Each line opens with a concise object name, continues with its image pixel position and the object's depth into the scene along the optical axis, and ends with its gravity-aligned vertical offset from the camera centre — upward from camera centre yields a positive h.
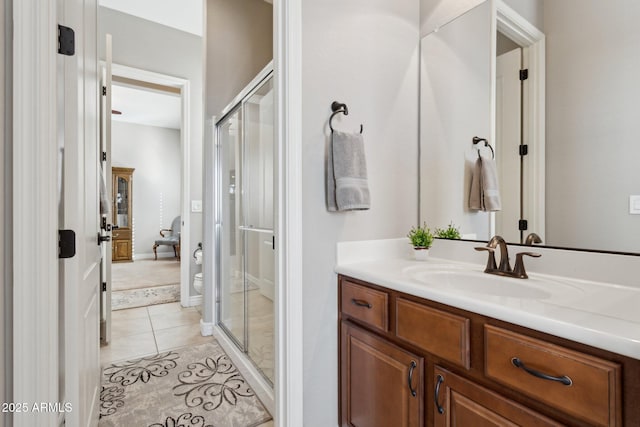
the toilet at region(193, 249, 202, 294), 3.42 -0.71
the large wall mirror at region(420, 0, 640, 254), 1.05 +0.39
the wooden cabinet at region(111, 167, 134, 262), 6.40 -0.02
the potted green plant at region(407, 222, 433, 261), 1.57 -0.15
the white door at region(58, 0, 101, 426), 0.96 +0.02
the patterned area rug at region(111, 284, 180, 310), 3.54 -1.03
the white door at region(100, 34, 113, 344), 2.20 +0.26
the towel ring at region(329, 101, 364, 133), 1.42 +0.47
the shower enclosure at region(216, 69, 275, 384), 2.00 -0.08
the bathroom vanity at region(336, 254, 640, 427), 0.67 -0.38
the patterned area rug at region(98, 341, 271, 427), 1.62 -1.07
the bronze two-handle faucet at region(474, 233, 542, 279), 1.19 -0.20
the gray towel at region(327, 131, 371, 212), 1.35 +0.17
